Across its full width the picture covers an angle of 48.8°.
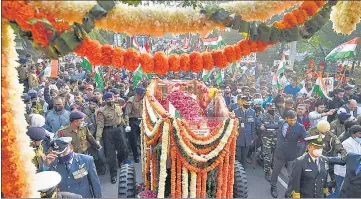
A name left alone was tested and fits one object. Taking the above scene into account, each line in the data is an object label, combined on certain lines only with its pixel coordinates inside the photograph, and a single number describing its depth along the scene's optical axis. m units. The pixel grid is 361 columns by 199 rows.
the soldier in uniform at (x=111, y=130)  9.61
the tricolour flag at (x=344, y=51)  11.95
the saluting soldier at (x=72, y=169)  5.89
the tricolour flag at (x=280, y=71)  14.39
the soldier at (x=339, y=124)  8.94
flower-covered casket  5.79
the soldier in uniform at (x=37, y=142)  6.16
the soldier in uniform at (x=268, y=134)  9.91
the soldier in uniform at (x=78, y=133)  7.79
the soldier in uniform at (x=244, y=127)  10.00
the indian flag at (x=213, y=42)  16.20
